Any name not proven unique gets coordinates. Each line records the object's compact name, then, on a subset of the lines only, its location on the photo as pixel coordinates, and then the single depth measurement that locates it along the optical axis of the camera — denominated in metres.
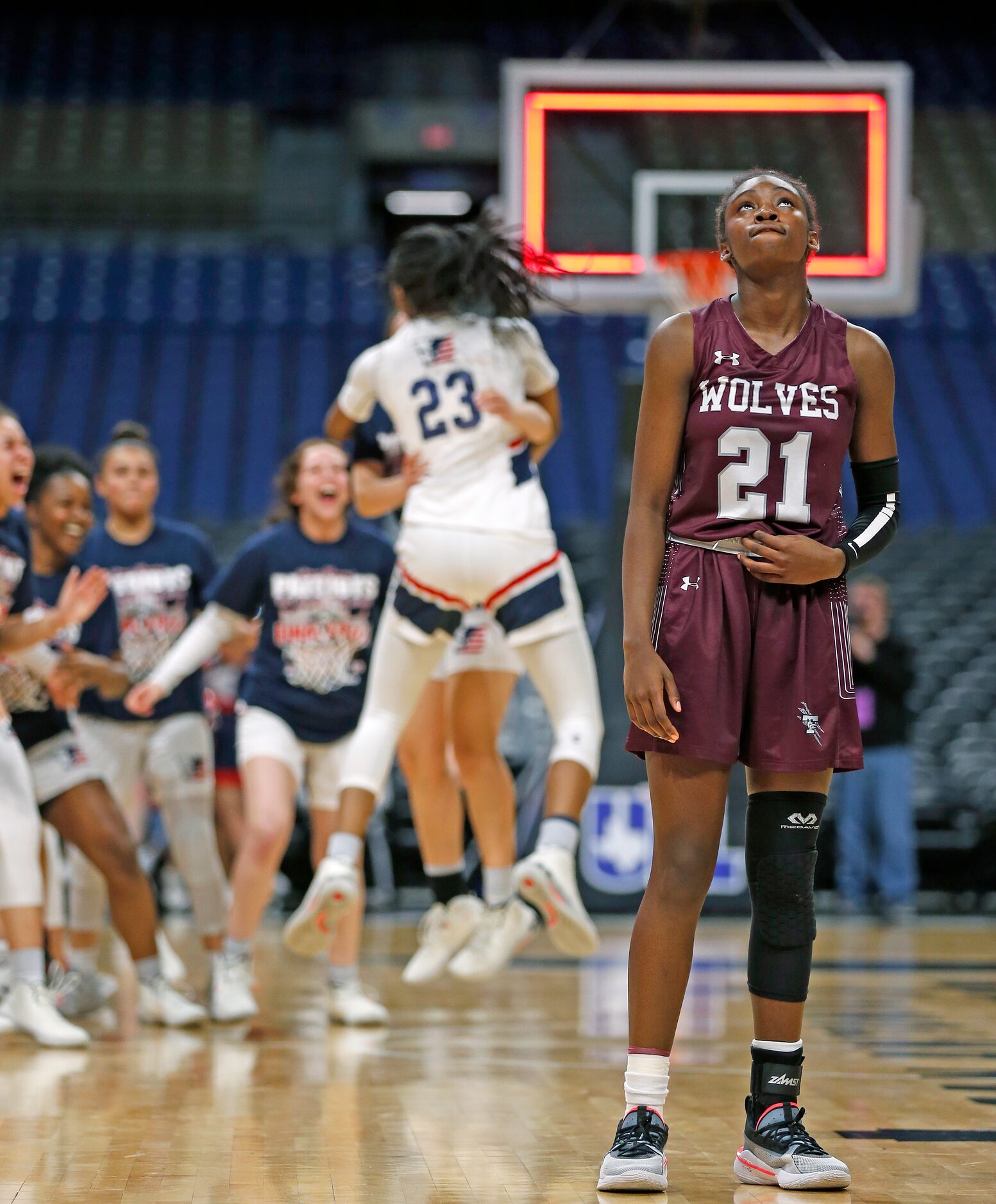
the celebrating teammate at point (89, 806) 9.89
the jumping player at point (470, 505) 9.30
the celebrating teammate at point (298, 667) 10.52
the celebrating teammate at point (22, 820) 9.24
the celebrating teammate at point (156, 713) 11.24
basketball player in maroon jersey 5.85
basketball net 16.22
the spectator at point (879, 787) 18.41
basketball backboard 16.22
